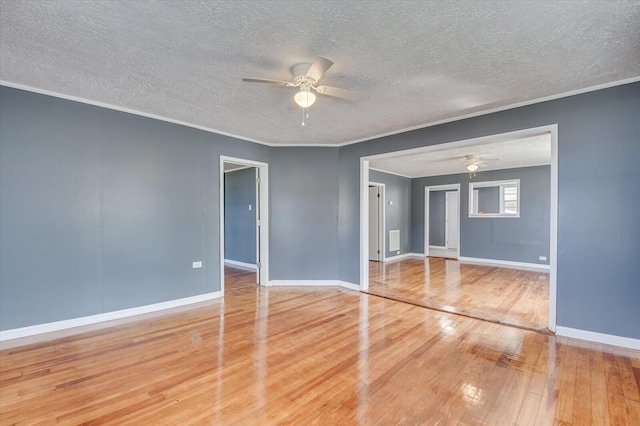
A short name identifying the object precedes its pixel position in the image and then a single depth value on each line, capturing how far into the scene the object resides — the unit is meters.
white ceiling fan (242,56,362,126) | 2.33
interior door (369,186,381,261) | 7.96
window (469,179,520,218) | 7.41
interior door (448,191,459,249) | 10.57
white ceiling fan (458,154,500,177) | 5.89
